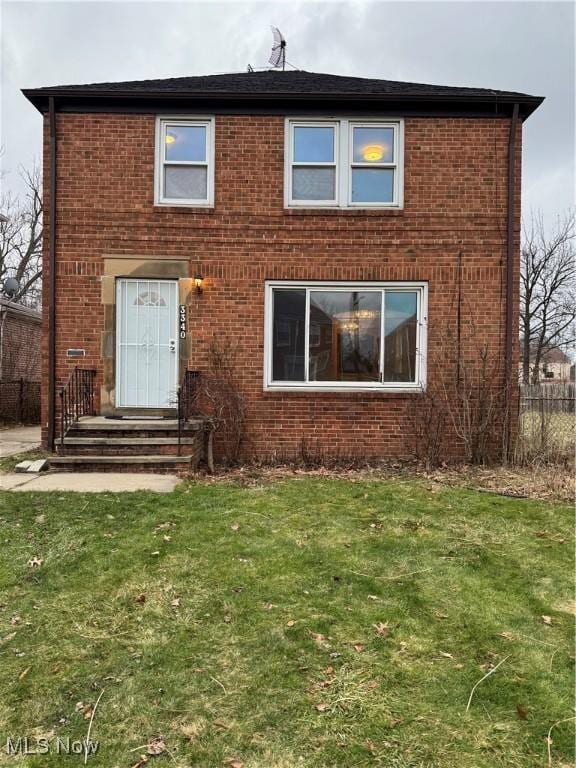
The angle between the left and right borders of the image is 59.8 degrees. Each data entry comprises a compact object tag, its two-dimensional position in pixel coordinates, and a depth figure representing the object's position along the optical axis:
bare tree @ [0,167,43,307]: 27.81
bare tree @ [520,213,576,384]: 31.12
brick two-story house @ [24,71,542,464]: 8.37
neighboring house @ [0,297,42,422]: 14.44
